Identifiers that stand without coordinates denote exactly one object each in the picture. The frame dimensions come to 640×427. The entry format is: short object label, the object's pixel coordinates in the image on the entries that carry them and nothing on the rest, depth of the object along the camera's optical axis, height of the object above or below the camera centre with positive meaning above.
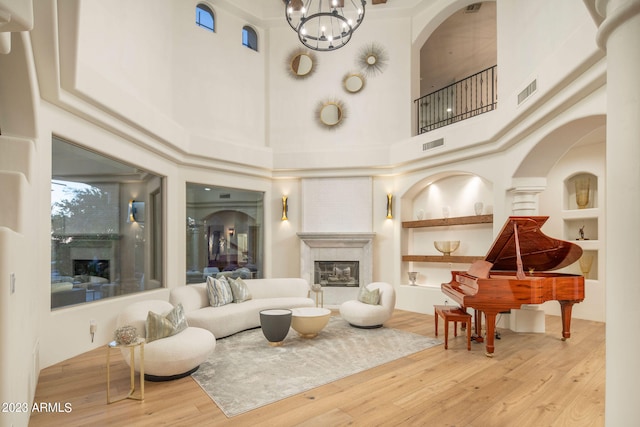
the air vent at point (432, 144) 6.87 +1.32
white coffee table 5.02 -1.50
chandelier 8.12 +4.40
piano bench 4.70 -1.35
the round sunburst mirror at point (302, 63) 8.36 +3.42
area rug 3.39 -1.70
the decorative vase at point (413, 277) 7.59 -1.32
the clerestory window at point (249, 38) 8.19 +3.96
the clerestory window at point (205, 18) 7.44 +4.01
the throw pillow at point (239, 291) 6.00 -1.27
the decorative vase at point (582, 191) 6.87 +0.42
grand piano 4.39 -0.82
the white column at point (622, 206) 1.77 +0.04
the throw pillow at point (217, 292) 5.64 -1.23
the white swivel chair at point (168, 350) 3.53 -1.35
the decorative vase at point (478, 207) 6.66 +0.11
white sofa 5.13 -1.44
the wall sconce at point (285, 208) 8.16 +0.12
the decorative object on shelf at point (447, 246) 7.04 -0.63
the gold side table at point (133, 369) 3.21 -1.40
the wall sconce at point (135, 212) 5.82 +0.02
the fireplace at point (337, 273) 7.96 -1.30
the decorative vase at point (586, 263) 6.76 -0.92
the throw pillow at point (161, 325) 3.66 -1.14
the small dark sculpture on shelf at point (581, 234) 6.91 -0.39
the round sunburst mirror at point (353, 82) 8.16 +2.93
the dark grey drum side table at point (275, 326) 4.77 -1.47
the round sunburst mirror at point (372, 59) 8.09 +3.41
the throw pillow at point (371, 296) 5.90 -1.35
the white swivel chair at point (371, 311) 5.65 -1.52
